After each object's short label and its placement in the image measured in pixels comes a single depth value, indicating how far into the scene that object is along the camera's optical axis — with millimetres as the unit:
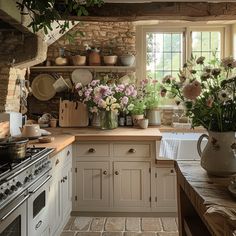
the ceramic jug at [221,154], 1896
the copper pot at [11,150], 2396
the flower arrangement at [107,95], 4160
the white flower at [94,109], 4250
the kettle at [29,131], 3467
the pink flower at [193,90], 1792
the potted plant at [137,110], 4566
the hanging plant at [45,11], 2459
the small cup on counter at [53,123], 4633
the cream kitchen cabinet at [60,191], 3064
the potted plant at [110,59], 4734
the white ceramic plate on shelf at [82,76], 4859
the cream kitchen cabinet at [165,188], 3871
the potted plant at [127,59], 4723
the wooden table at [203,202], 1196
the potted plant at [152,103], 4719
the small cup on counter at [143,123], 4441
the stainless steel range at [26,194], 1983
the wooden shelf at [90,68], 4766
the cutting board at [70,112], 4605
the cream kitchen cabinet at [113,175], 3881
